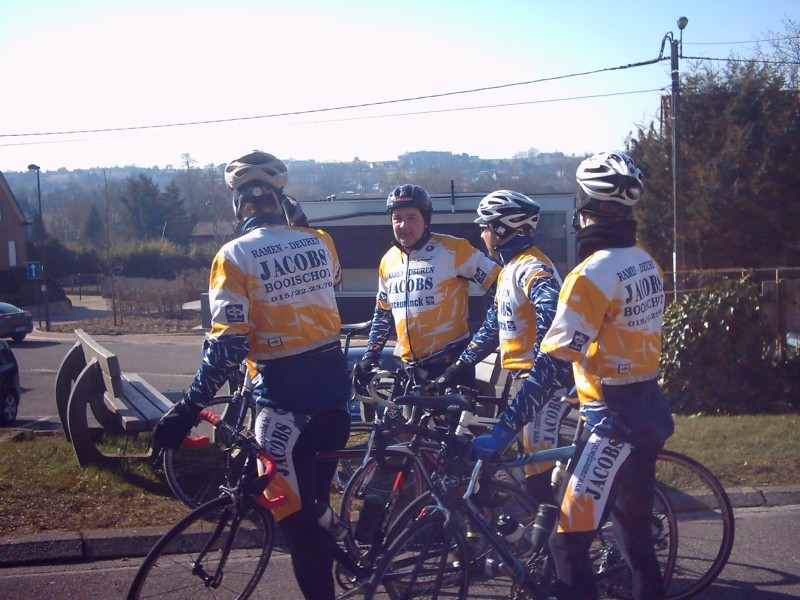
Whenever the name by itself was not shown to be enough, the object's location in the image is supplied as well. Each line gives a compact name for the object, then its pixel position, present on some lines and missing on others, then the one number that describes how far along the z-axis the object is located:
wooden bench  6.26
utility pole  23.33
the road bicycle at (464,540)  3.70
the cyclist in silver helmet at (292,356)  3.52
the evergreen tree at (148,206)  72.06
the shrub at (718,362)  8.70
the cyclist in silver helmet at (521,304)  4.36
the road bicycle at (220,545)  3.49
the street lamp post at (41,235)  34.19
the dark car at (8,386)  11.50
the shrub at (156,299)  37.09
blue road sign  34.16
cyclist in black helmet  5.35
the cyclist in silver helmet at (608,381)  3.36
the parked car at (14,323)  28.28
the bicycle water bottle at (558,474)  4.07
